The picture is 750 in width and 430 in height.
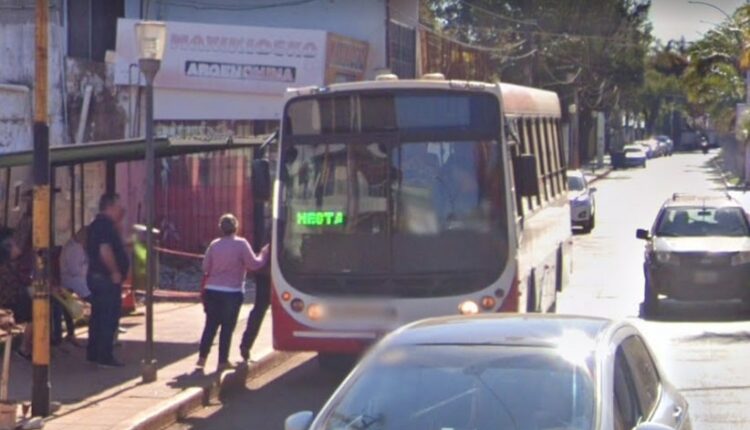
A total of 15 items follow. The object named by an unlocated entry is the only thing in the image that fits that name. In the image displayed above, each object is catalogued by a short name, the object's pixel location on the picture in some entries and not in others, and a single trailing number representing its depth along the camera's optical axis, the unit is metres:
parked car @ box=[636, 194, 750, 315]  20.89
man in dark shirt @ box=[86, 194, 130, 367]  14.59
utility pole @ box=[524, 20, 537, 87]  60.86
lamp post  14.16
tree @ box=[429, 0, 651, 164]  68.94
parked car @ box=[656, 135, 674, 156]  117.53
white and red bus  13.72
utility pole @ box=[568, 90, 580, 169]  74.44
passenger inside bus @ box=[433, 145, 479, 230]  13.73
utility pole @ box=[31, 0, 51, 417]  11.80
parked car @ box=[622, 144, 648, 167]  89.53
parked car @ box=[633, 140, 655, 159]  105.91
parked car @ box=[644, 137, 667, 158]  112.25
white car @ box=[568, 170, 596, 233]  39.03
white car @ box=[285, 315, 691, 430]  6.61
